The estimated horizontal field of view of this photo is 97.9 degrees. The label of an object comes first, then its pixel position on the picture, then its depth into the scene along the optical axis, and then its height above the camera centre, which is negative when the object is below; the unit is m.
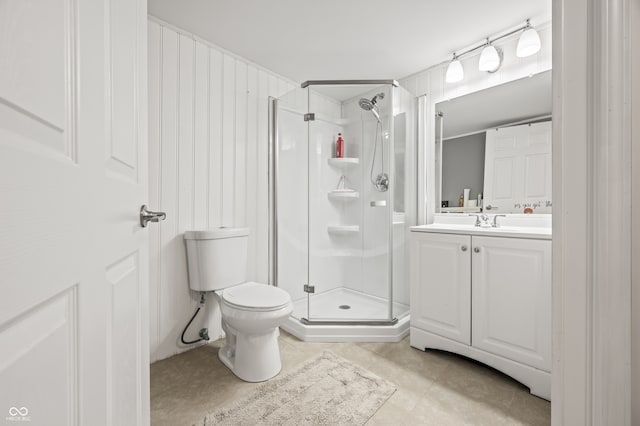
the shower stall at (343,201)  2.30 +0.10
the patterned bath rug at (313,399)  1.29 -0.95
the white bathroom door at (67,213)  0.30 +0.00
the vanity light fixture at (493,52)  1.77 +1.10
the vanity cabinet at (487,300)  1.49 -0.54
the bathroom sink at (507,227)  1.56 -0.10
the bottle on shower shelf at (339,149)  2.60 +0.59
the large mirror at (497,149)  1.85 +0.46
